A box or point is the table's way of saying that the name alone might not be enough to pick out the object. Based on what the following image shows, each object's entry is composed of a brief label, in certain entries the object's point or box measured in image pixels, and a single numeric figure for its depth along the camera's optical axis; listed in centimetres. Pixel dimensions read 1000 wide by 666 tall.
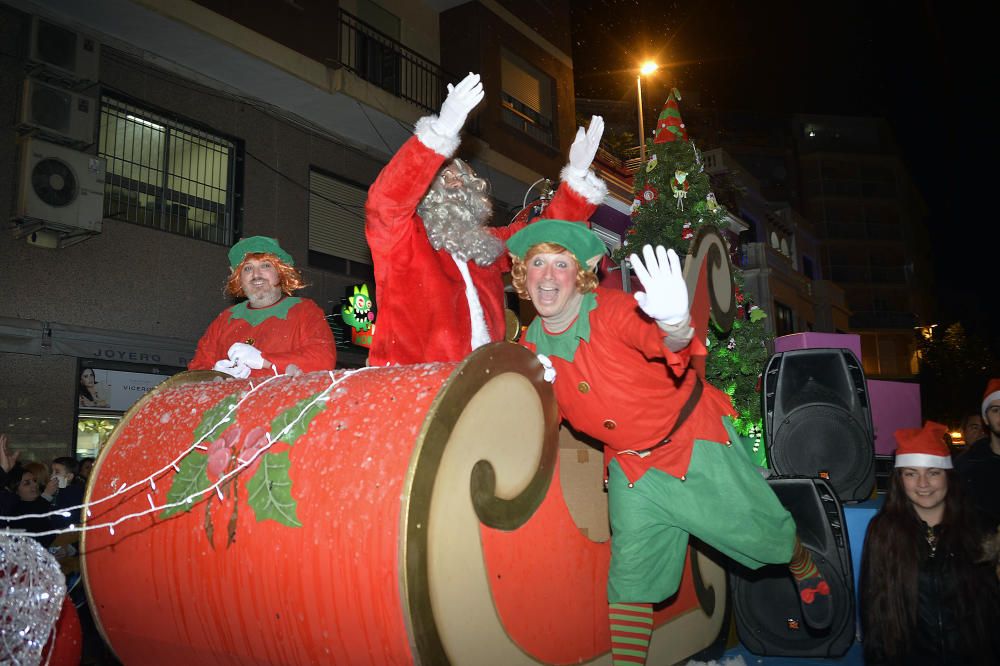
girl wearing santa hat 302
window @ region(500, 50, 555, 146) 1441
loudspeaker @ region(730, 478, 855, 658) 352
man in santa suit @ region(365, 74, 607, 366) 300
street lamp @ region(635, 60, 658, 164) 1316
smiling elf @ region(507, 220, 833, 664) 263
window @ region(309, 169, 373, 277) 1095
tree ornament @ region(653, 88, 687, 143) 777
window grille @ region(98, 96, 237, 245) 878
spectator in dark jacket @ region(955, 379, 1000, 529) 416
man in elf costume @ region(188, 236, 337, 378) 342
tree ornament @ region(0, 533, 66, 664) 191
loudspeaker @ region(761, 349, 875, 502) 445
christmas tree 741
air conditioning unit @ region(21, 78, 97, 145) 771
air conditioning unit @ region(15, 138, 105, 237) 755
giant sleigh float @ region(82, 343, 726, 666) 200
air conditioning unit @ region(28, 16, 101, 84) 779
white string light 228
